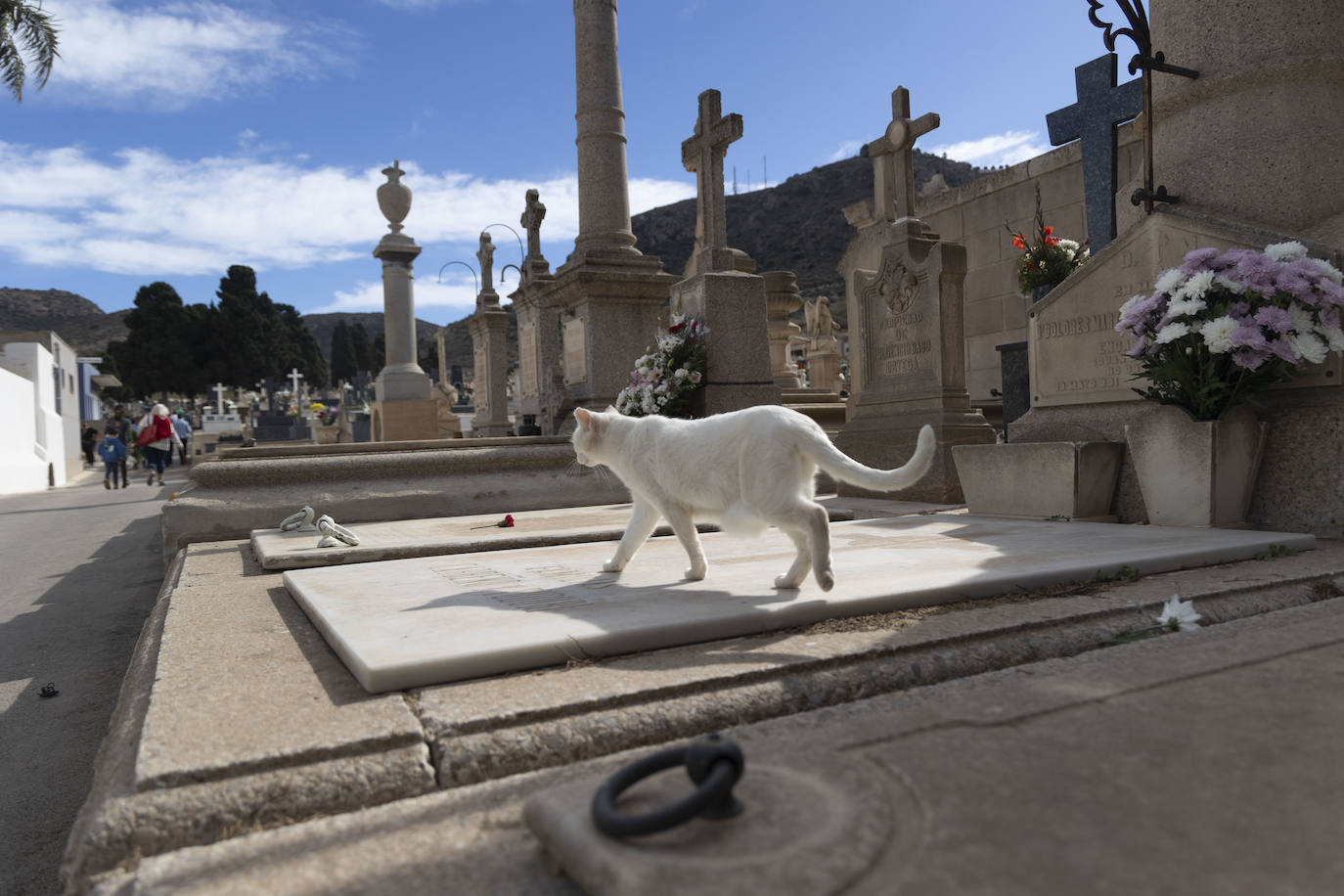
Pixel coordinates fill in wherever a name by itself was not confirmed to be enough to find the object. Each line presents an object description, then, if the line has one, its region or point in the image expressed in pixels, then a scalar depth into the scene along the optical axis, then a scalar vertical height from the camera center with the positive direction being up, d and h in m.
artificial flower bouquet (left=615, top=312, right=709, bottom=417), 7.58 +0.47
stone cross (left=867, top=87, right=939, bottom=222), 7.59 +2.56
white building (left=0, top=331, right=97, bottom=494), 20.58 +0.84
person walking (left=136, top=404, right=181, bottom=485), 17.58 +0.01
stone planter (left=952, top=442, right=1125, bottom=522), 4.88 -0.39
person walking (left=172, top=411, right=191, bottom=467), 28.47 +0.20
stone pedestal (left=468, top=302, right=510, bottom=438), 17.33 +1.26
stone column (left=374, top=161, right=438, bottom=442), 15.03 +1.62
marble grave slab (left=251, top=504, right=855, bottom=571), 4.30 -0.63
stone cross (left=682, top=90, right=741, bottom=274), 8.10 +2.56
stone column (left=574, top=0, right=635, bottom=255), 9.64 +3.50
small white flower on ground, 2.66 -0.66
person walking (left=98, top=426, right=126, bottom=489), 17.83 -0.35
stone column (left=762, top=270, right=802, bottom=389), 11.54 +1.50
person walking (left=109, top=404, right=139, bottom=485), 20.08 +0.40
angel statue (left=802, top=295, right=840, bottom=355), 16.92 +1.92
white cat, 2.83 -0.17
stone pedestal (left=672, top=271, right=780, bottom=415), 7.95 +0.81
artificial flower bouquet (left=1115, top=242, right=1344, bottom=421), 3.99 +0.43
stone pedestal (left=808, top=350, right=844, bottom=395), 16.56 +1.00
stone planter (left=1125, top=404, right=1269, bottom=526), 4.29 -0.29
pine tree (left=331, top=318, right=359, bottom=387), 87.19 +8.02
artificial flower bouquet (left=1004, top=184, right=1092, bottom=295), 6.84 +1.26
